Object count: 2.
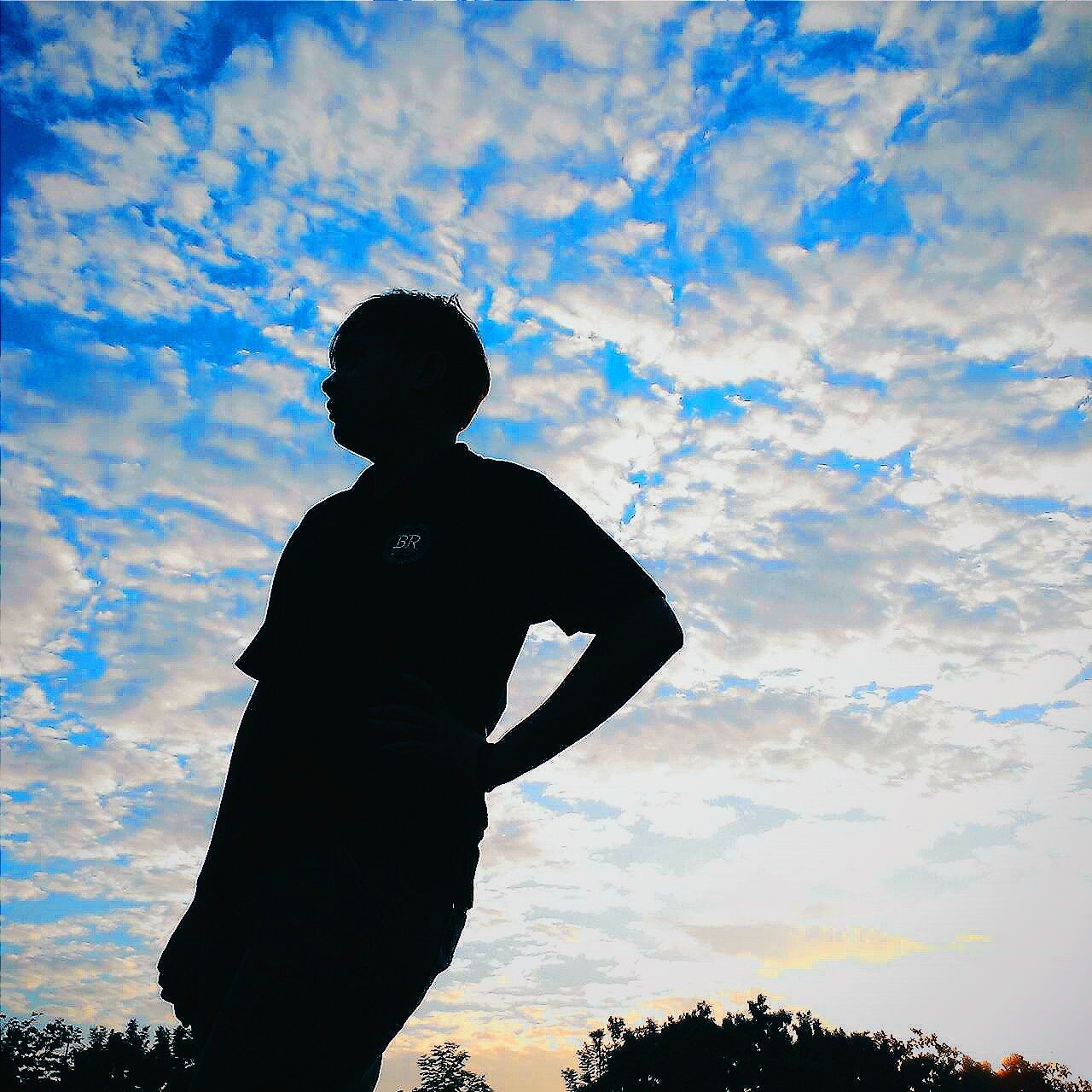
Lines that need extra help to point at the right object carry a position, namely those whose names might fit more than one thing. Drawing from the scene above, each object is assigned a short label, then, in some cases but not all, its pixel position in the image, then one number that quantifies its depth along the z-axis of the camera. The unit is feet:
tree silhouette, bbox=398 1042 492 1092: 222.48
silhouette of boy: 6.57
